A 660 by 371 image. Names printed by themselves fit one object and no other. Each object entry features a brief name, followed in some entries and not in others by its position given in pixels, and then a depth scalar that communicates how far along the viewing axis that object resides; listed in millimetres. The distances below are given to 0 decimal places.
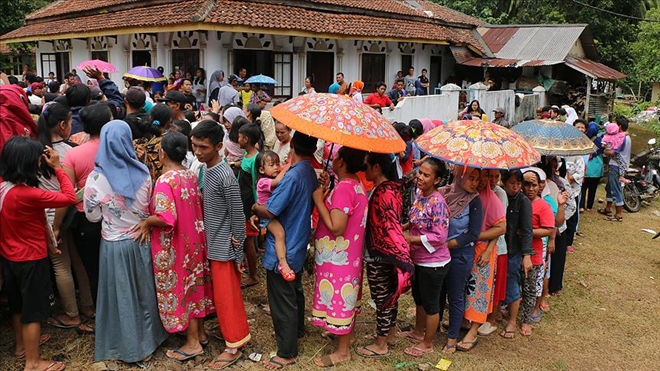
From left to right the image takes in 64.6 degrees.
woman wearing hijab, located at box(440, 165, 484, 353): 3988
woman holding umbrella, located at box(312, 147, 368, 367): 3568
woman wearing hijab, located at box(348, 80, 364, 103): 11158
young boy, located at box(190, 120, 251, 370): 3584
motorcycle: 9797
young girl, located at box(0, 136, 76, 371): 3312
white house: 11320
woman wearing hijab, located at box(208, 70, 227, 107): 10453
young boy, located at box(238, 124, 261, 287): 4852
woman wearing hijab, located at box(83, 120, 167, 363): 3484
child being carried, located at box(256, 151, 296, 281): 3619
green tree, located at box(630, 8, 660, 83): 17281
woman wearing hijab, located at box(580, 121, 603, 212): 8805
